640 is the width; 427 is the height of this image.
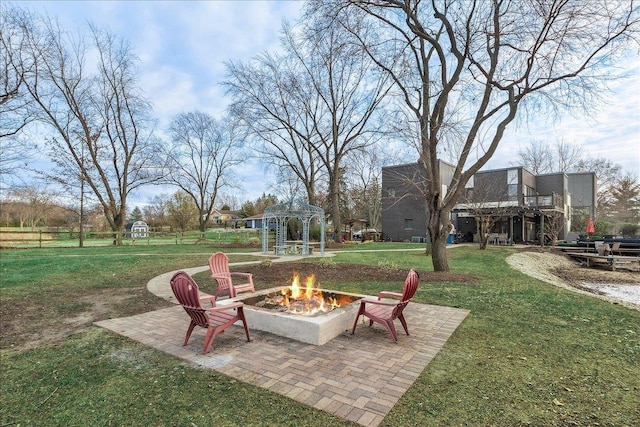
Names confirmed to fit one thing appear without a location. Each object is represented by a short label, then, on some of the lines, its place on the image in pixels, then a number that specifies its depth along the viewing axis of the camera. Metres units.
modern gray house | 23.73
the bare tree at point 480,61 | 7.57
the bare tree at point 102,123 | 23.48
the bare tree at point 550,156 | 36.28
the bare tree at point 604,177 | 36.06
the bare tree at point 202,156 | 34.03
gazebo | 17.25
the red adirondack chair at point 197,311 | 3.66
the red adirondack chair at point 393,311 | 4.09
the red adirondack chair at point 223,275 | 6.06
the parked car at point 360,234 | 31.00
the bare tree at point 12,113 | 14.80
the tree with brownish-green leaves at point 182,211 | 41.85
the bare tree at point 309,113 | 21.89
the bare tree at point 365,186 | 35.38
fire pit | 4.12
